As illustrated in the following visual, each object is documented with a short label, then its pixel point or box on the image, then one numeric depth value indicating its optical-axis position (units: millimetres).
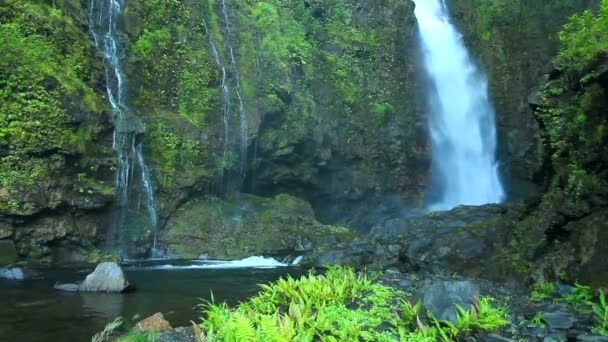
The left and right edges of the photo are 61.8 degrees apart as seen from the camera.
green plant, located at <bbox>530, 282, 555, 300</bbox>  9250
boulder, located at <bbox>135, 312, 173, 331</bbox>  8427
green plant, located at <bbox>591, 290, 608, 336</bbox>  6829
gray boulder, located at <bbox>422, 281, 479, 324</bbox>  7145
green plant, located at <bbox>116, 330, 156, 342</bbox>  6820
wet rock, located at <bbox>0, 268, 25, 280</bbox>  13828
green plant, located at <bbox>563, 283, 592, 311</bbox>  8352
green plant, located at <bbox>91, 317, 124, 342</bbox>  7649
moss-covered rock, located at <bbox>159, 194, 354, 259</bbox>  21000
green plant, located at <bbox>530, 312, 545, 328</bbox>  7250
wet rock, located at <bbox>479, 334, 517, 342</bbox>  6455
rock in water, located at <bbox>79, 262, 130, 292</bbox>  12211
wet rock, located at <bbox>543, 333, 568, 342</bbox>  6596
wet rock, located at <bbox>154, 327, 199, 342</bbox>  7189
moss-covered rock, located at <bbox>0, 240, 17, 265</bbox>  15929
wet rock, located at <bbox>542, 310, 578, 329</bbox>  7145
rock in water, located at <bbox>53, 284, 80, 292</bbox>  12250
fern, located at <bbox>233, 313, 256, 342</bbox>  5867
